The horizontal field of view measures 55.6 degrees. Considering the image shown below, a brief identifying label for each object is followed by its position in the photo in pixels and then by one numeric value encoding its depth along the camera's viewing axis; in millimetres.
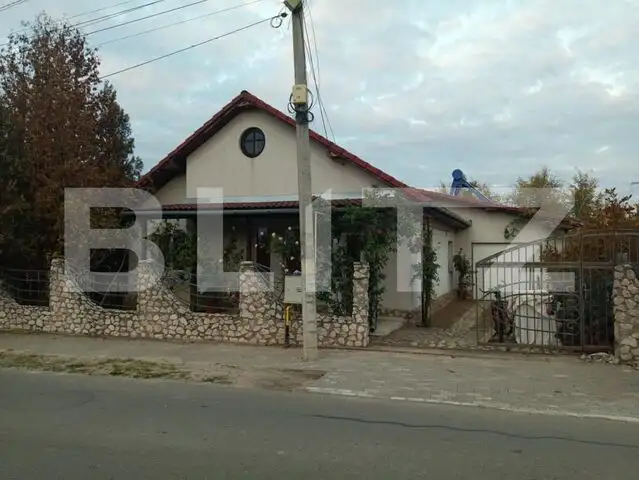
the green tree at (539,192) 31206
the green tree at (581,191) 28344
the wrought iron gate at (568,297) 10633
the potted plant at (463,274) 21703
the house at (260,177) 15641
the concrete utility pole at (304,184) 10539
